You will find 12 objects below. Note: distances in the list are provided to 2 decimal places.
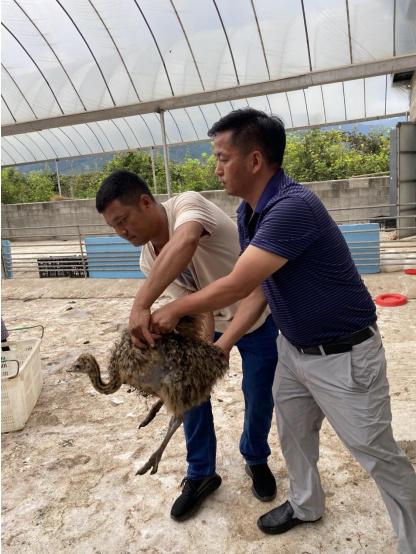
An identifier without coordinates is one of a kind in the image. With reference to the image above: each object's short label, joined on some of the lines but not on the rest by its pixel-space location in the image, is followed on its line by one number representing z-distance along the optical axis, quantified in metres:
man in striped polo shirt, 1.52
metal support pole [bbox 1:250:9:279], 9.27
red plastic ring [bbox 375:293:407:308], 5.86
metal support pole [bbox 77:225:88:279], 8.55
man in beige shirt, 1.70
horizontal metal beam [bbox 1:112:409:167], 14.05
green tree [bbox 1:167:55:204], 20.73
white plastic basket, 3.31
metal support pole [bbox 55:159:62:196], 19.65
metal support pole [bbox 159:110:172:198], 8.15
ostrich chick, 1.79
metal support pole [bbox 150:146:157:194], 16.16
